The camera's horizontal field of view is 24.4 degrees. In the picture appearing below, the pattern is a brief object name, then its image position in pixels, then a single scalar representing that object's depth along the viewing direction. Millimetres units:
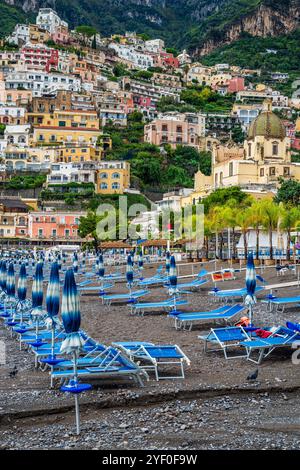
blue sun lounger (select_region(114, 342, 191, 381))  12508
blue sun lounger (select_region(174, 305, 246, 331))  17016
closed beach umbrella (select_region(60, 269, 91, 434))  9734
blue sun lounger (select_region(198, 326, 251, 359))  14125
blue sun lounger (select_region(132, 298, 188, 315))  20922
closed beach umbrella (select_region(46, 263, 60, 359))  13898
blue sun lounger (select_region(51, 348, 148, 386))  11531
